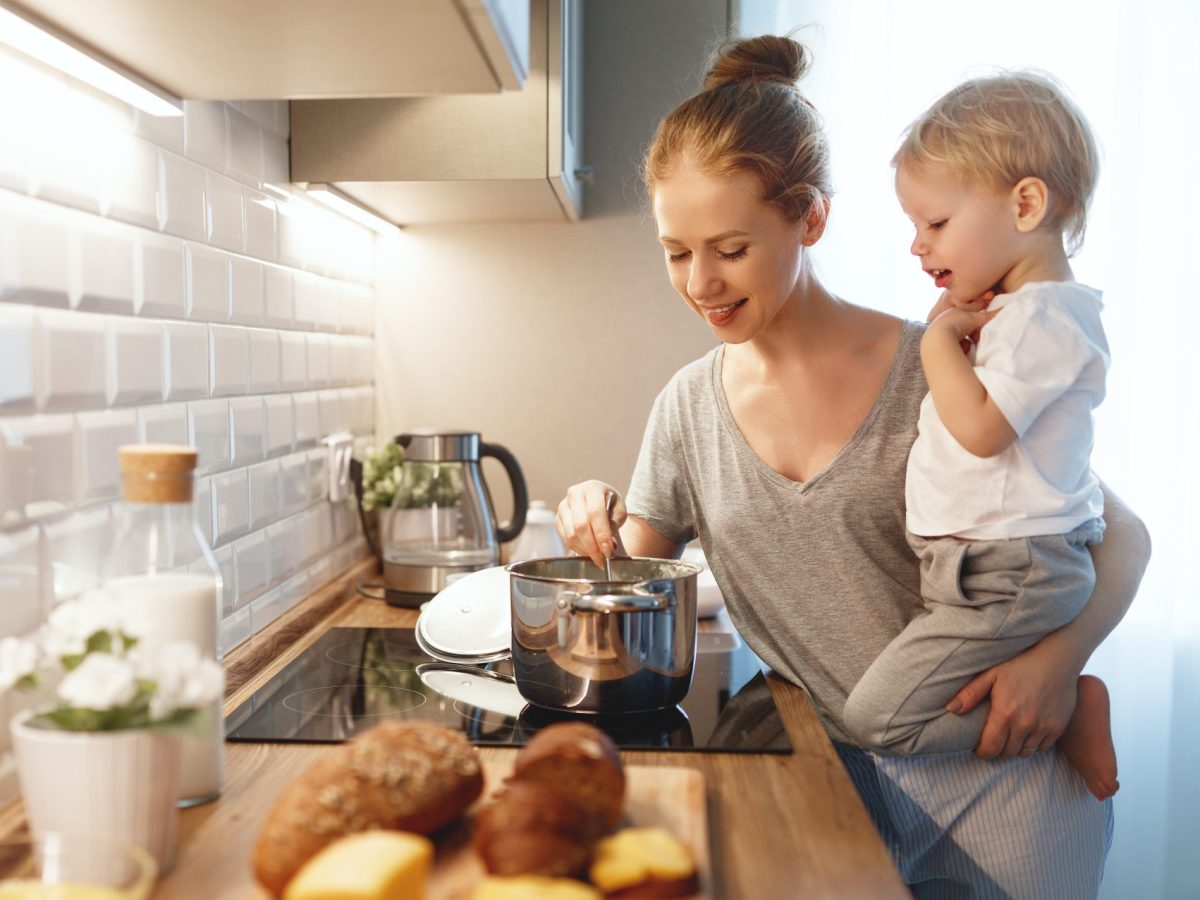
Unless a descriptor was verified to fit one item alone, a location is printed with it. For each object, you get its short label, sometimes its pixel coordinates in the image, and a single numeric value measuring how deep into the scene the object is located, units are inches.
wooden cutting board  28.3
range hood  63.4
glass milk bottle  30.9
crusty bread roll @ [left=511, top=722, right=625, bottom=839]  30.5
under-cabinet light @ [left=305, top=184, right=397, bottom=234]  67.3
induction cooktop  41.7
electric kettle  70.9
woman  48.9
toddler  46.5
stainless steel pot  40.2
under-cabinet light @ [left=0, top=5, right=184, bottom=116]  34.0
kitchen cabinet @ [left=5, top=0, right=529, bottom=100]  34.7
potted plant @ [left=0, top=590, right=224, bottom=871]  26.9
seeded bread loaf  26.6
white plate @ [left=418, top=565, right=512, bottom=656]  53.1
